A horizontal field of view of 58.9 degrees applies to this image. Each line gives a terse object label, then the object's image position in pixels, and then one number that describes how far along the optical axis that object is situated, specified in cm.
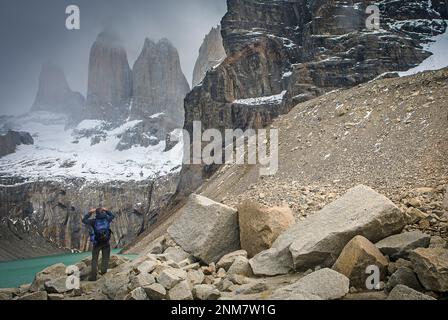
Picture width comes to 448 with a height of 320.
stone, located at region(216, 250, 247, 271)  1278
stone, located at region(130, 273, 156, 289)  1095
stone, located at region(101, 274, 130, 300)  1139
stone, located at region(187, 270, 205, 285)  1167
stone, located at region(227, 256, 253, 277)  1198
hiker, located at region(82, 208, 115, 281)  1467
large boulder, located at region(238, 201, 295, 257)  1318
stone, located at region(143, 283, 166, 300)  1023
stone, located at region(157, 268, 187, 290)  1061
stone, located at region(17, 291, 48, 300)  1179
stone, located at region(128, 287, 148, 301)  1033
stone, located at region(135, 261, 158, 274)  1180
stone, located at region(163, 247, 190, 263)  1419
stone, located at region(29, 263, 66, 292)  1372
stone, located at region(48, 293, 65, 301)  1191
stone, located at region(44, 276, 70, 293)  1245
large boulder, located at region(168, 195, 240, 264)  1385
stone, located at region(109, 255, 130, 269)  1553
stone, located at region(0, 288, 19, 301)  1284
